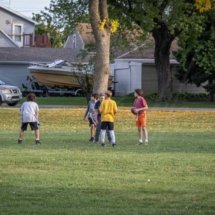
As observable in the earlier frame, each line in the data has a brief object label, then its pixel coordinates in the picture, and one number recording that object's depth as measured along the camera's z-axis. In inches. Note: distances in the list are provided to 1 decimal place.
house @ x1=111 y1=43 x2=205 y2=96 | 2503.7
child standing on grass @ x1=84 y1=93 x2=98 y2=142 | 1024.2
